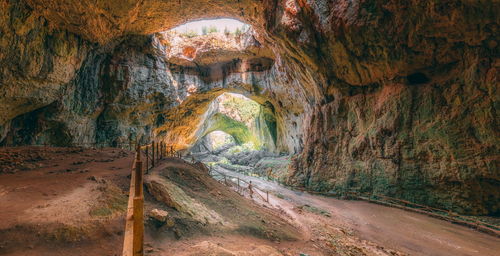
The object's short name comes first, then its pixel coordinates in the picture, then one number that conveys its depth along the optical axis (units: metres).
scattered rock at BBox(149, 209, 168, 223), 3.82
